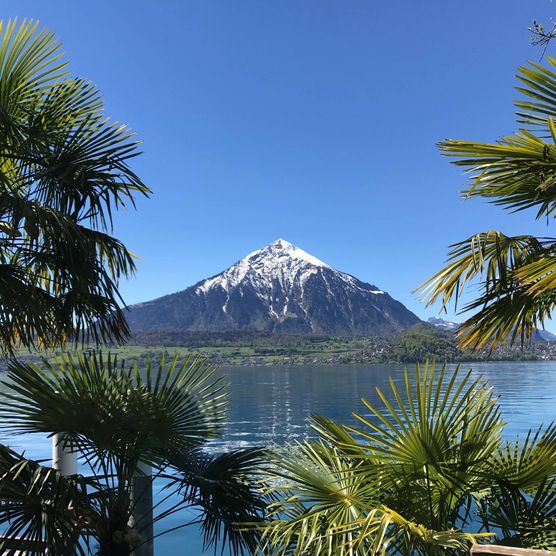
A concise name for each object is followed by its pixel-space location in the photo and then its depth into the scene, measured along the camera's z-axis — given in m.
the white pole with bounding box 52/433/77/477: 4.39
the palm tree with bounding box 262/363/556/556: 2.94
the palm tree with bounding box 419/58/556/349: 3.11
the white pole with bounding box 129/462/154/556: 4.03
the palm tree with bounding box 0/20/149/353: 4.02
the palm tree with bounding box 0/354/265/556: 3.27
